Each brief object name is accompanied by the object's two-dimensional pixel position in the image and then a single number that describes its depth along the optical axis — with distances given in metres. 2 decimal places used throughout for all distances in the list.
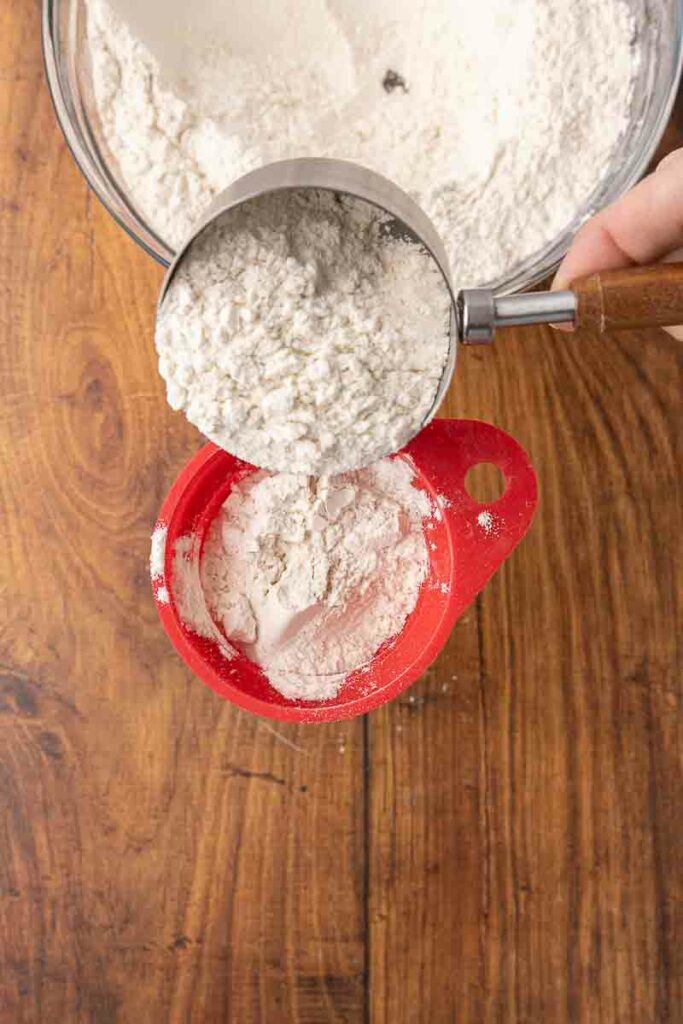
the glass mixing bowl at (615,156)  0.68
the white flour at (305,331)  0.56
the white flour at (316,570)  0.71
